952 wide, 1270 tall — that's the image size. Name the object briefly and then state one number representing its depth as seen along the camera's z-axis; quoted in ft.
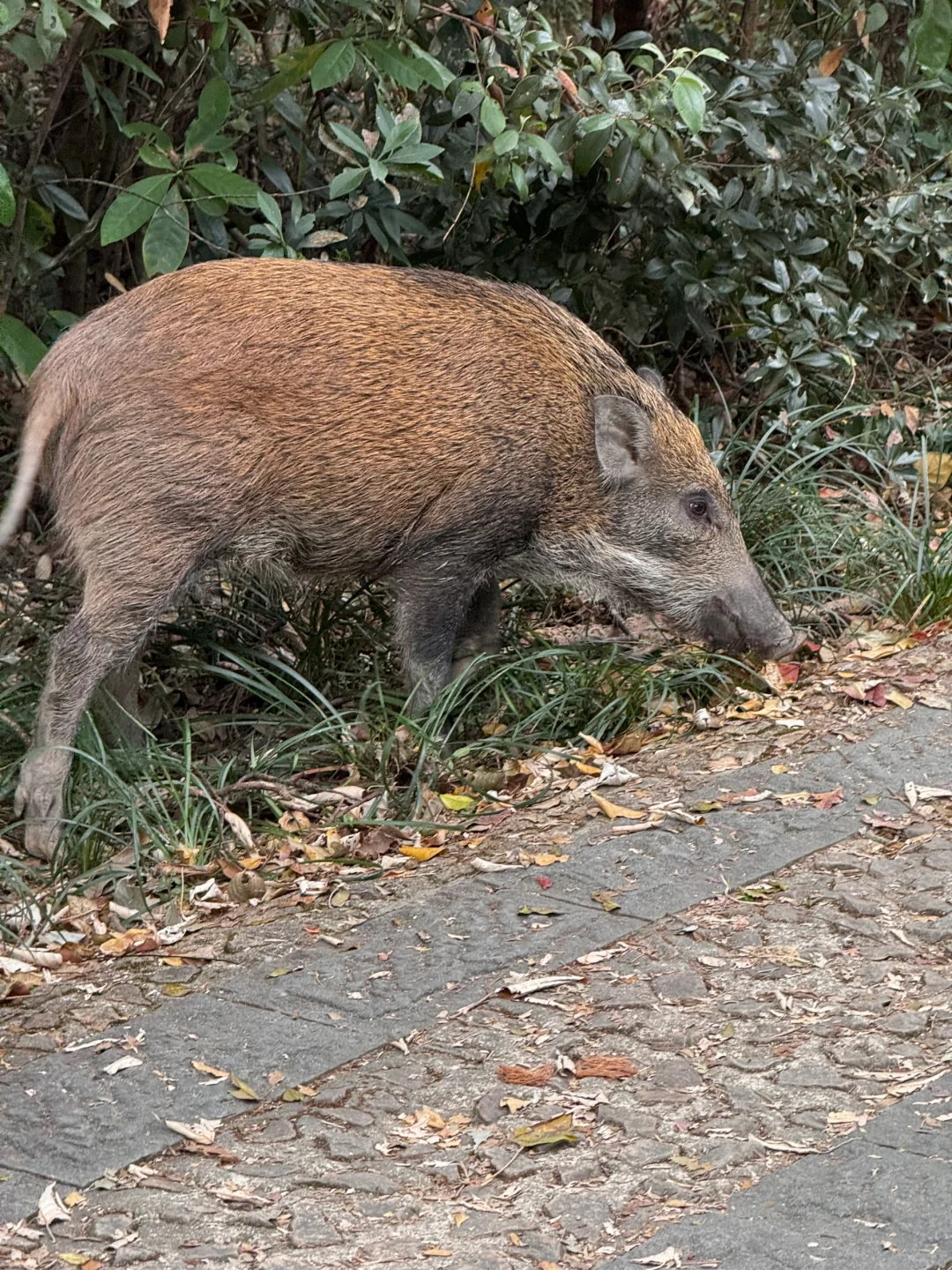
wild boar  18.04
